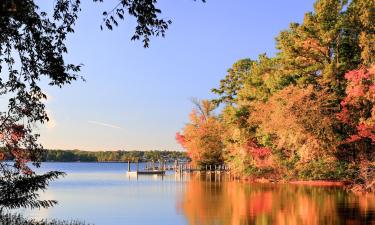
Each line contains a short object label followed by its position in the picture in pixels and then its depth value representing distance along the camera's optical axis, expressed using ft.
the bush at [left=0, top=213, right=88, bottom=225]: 50.17
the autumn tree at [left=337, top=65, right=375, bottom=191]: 114.52
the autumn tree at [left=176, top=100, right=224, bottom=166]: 236.63
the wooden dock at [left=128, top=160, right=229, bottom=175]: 238.48
